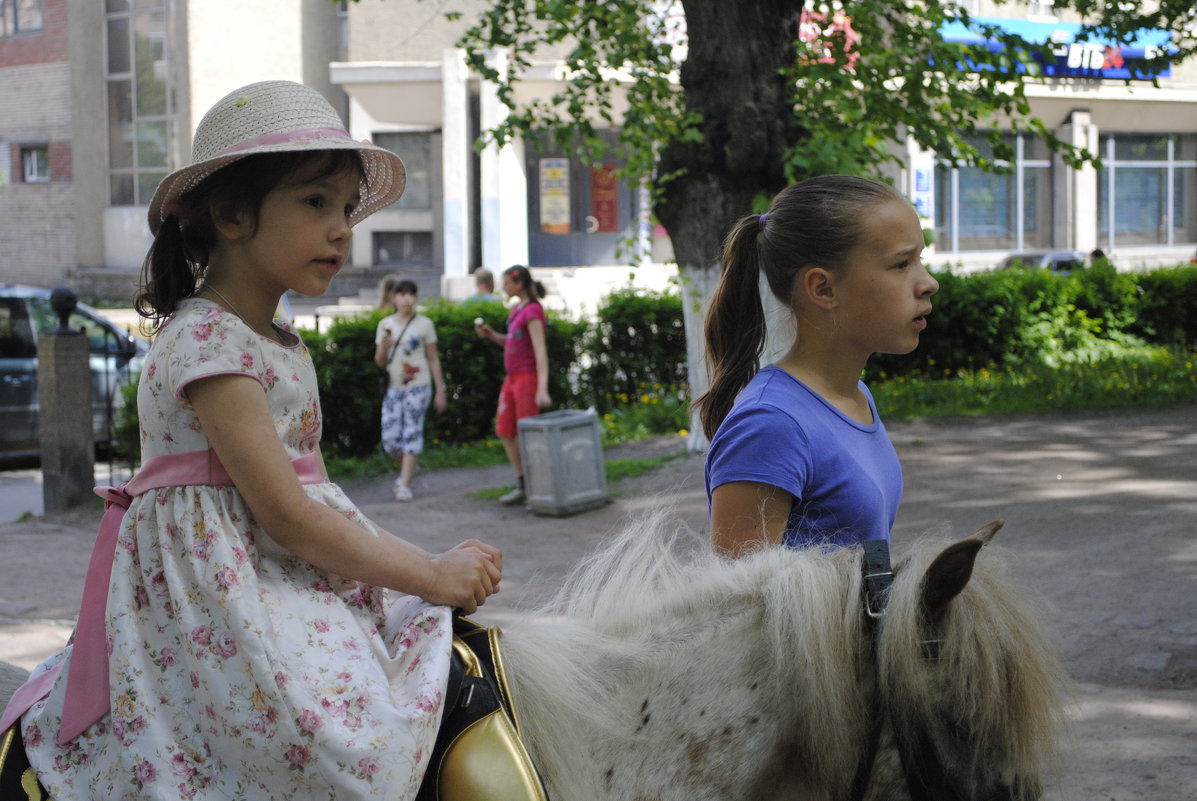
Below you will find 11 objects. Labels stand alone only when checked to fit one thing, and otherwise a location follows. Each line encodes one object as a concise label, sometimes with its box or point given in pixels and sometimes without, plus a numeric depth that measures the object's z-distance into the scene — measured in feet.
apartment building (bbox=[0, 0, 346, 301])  104.47
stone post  32.40
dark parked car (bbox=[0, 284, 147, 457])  39.17
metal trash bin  30.07
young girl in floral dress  5.29
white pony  5.08
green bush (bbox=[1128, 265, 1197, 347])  53.62
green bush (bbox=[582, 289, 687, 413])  44.65
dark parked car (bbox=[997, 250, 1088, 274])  83.22
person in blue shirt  6.84
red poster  102.37
